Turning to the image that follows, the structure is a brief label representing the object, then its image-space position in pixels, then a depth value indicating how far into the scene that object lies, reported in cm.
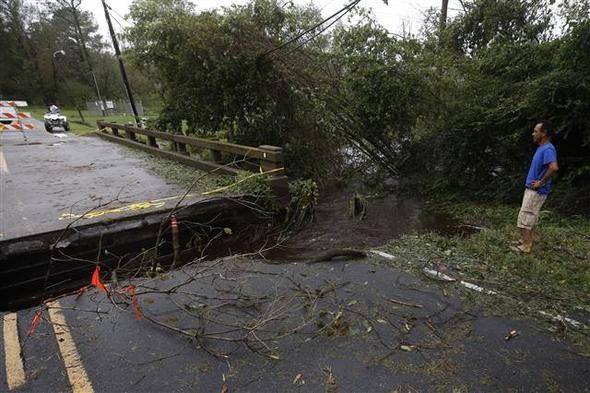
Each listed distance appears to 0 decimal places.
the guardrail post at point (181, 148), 1074
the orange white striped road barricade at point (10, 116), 1512
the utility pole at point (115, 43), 1631
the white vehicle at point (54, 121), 1972
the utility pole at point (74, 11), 2634
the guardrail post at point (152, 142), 1211
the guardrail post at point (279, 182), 689
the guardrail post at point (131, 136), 1425
